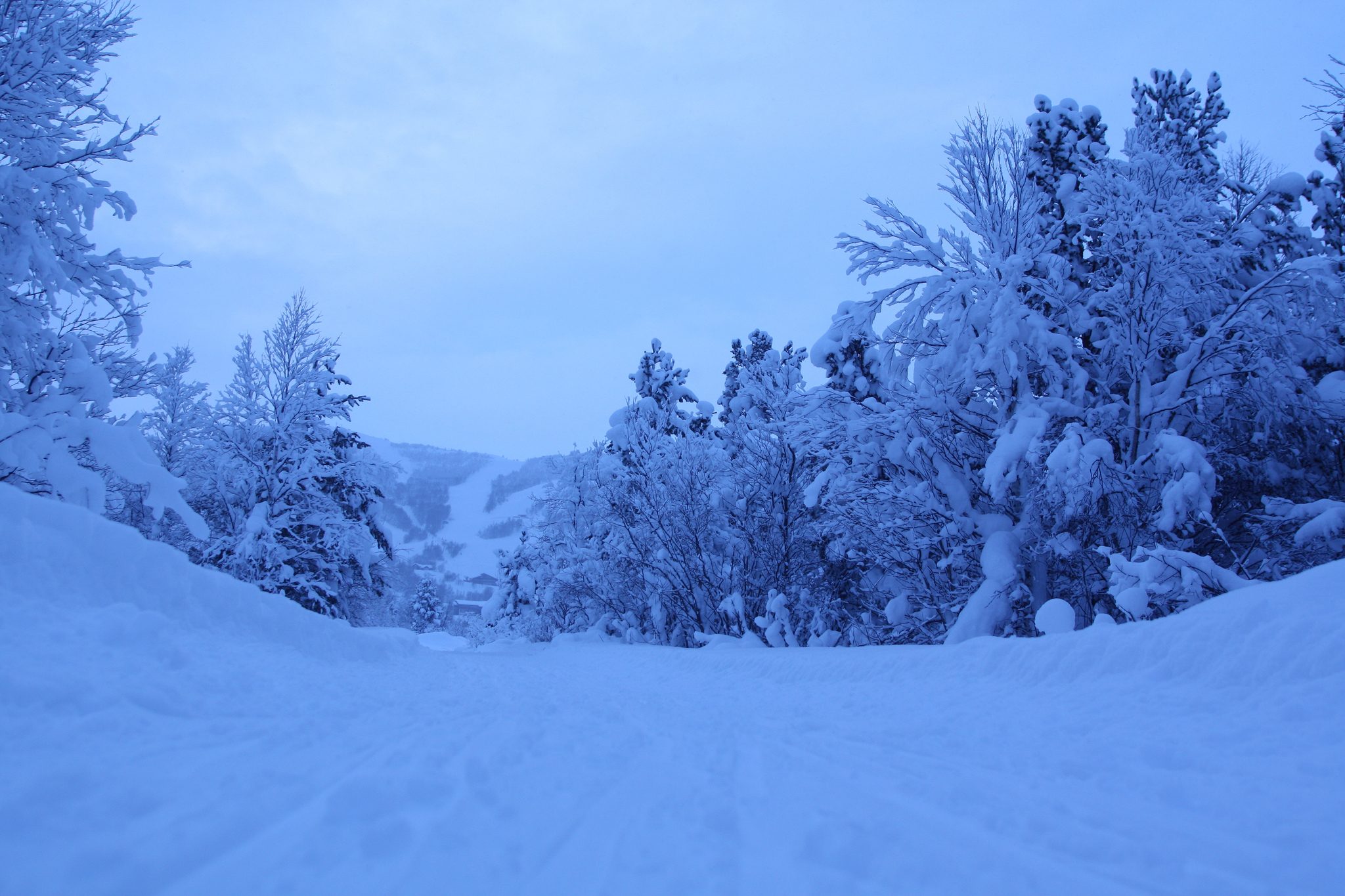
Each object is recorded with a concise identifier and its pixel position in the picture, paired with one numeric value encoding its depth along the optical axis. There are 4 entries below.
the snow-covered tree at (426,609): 61.09
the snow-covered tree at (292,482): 18.02
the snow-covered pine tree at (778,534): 17.31
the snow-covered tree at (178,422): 20.72
